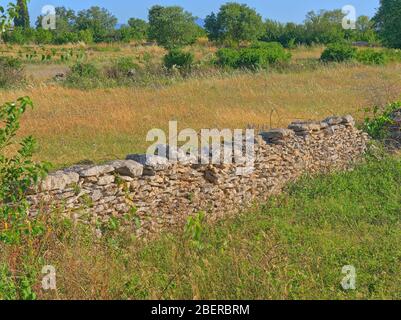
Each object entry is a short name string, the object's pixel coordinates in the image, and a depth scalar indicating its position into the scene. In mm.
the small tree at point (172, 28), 40562
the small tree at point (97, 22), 54531
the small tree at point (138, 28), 55344
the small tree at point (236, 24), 46406
